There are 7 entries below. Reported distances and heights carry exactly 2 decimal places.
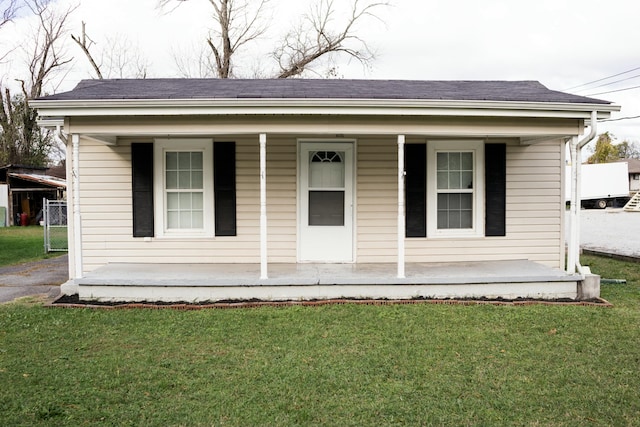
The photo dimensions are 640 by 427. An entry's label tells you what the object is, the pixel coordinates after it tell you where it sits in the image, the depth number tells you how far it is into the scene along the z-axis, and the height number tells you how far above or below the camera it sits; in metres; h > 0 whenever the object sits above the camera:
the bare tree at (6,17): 25.30 +9.38
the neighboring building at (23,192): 23.14 +0.62
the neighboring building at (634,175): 48.06 +2.83
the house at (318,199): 7.68 +0.08
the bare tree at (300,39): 21.33 +7.13
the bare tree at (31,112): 28.45 +5.61
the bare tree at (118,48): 23.28 +7.48
